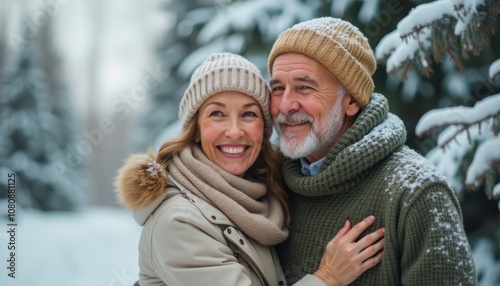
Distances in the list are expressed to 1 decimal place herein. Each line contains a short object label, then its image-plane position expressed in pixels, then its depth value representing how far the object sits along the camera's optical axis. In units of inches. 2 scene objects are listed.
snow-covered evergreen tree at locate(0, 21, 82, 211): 561.9
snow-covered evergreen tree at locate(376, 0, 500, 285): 126.4
